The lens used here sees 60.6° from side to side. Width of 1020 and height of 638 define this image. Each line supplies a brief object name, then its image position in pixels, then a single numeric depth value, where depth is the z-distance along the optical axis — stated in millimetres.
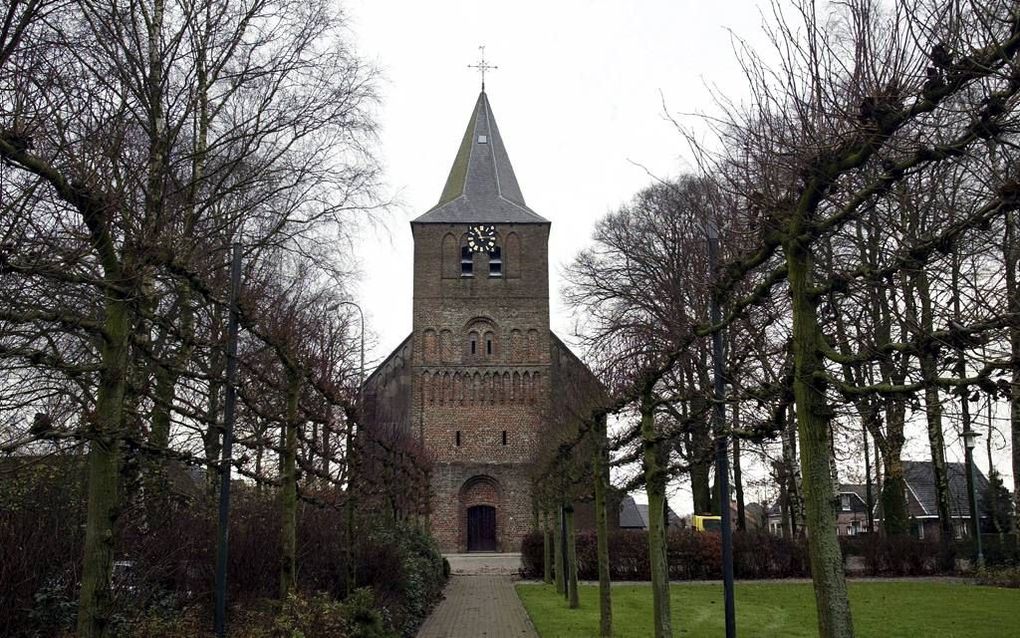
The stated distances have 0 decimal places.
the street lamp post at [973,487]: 20600
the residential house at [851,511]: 64500
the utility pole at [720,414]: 8703
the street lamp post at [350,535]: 12453
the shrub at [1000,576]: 19047
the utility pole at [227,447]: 8945
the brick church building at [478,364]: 38281
